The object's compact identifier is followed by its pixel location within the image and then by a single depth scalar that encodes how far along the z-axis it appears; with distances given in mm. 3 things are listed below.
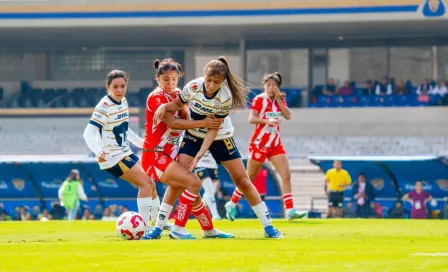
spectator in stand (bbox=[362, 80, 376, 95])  45406
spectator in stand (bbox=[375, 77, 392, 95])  45094
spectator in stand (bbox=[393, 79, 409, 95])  45031
